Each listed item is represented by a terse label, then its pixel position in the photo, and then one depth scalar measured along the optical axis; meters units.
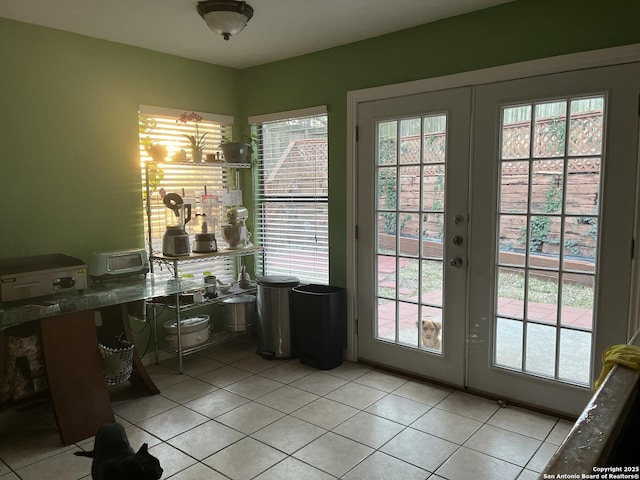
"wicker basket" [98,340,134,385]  2.95
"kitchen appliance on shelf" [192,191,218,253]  3.85
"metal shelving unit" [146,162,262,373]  3.62
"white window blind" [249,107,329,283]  4.00
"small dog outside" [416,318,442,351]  3.39
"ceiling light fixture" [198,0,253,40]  2.75
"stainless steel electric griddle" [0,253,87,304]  2.71
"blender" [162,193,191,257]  3.64
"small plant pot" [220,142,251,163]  4.08
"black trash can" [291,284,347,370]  3.65
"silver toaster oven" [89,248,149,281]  3.25
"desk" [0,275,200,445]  2.70
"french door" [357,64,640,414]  2.67
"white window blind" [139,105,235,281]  3.76
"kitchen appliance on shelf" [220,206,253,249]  4.09
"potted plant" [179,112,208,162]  3.88
